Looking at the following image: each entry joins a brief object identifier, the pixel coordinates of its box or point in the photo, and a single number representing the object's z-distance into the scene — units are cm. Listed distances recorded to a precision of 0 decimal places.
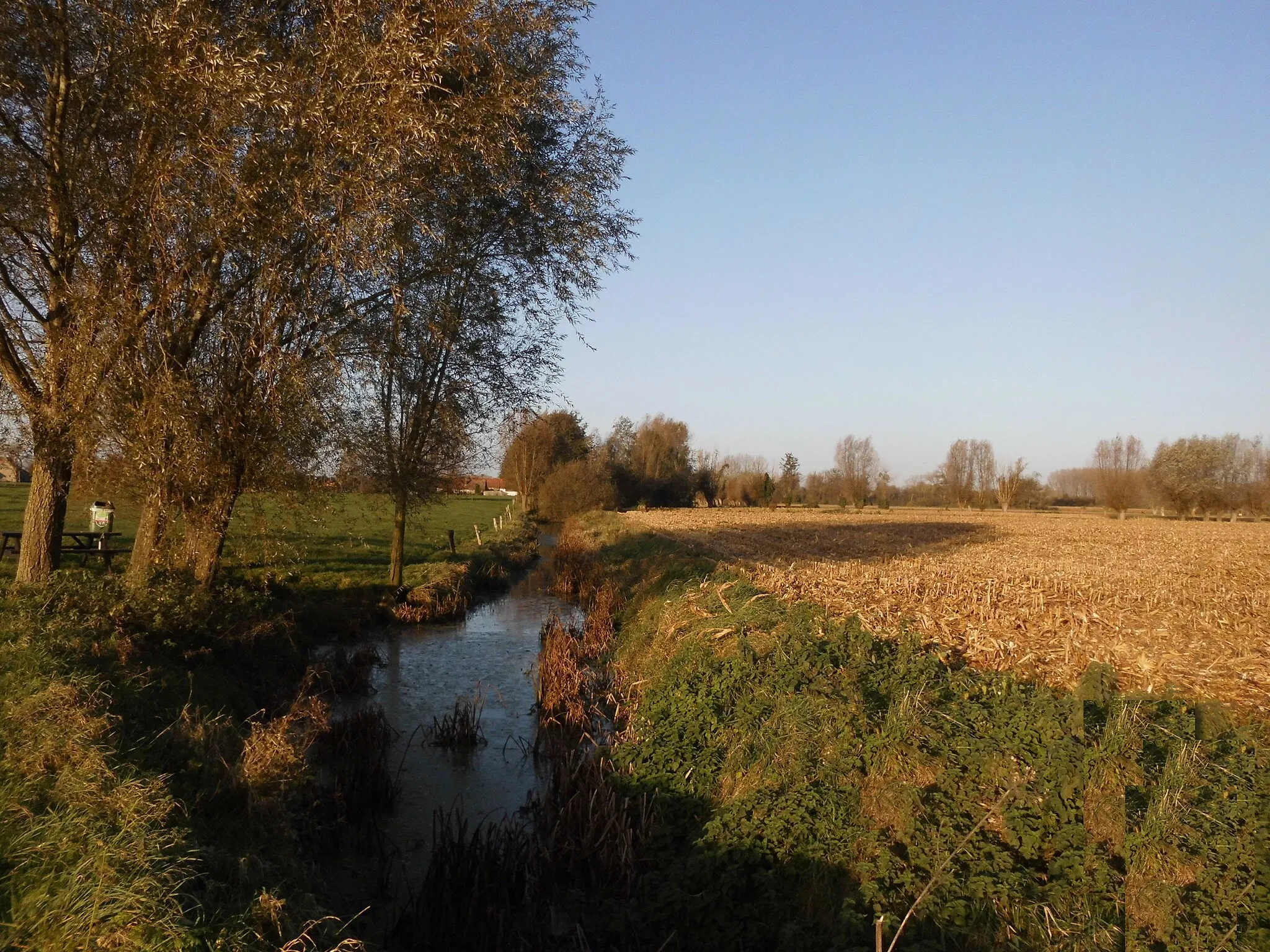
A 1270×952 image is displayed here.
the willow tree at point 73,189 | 952
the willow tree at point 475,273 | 1176
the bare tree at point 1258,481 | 6419
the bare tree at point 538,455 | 5372
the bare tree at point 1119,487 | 6450
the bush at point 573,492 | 5144
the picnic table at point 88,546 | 1359
